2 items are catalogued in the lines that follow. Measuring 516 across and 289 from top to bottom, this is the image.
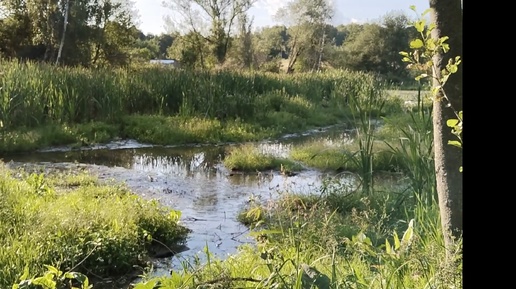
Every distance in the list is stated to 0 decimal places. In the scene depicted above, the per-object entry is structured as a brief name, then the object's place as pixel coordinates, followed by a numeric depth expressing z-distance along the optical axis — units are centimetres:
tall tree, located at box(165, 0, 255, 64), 2680
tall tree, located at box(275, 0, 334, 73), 2898
